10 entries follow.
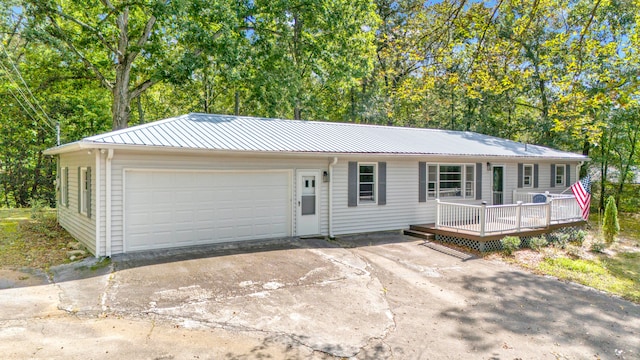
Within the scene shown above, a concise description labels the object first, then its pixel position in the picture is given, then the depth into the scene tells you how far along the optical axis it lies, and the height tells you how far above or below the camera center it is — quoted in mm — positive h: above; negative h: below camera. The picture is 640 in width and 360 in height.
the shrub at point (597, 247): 11352 -2126
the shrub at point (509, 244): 10026 -1803
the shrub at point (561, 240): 11250 -1915
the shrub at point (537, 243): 10703 -1897
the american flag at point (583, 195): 11977 -534
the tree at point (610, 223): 12195 -1471
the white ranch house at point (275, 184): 7871 -180
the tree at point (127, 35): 13516 +5825
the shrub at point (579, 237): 11859 -1891
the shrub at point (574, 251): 10680 -2189
